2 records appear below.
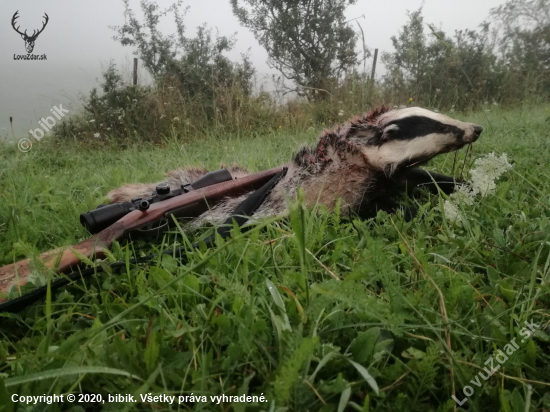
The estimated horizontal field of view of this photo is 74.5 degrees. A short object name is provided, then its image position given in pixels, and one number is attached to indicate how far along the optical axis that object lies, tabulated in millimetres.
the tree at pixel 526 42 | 8445
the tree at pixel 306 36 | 11211
